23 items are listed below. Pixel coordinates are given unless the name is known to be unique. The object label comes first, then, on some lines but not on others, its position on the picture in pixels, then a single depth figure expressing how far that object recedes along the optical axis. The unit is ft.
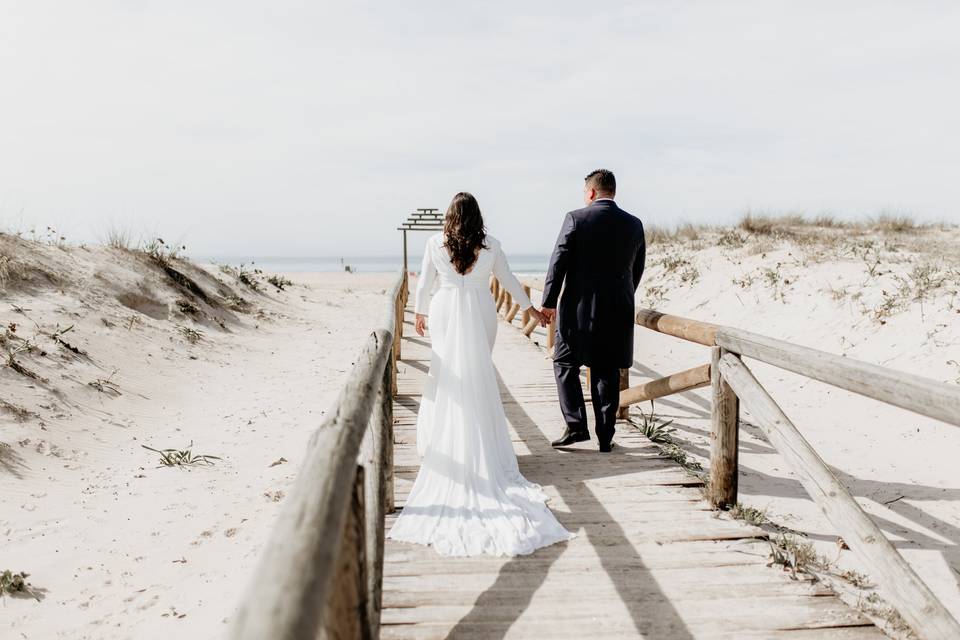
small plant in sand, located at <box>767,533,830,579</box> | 11.20
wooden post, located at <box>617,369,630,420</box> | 21.44
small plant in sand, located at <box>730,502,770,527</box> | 13.20
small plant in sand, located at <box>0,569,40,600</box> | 12.99
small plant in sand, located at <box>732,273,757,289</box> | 45.35
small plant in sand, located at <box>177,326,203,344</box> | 35.37
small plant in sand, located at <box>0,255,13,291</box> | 29.63
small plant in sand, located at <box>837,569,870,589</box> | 12.01
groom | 16.22
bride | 12.30
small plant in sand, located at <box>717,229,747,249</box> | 55.31
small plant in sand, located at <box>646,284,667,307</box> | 52.75
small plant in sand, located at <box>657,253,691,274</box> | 56.59
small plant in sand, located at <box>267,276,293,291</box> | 61.77
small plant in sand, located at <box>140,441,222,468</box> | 20.16
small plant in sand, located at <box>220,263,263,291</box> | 55.17
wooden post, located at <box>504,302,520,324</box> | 47.14
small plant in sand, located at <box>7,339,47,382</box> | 23.12
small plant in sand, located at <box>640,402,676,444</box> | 19.51
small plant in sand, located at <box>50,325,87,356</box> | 26.91
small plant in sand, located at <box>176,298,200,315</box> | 39.27
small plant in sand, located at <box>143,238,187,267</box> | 44.96
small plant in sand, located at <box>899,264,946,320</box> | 32.60
